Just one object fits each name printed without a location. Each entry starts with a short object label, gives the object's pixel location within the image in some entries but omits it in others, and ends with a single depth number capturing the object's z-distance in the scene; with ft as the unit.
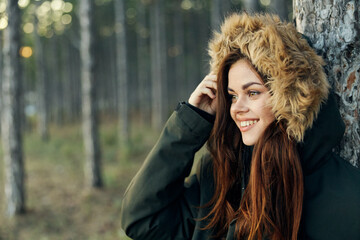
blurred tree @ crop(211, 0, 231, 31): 32.70
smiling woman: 5.04
